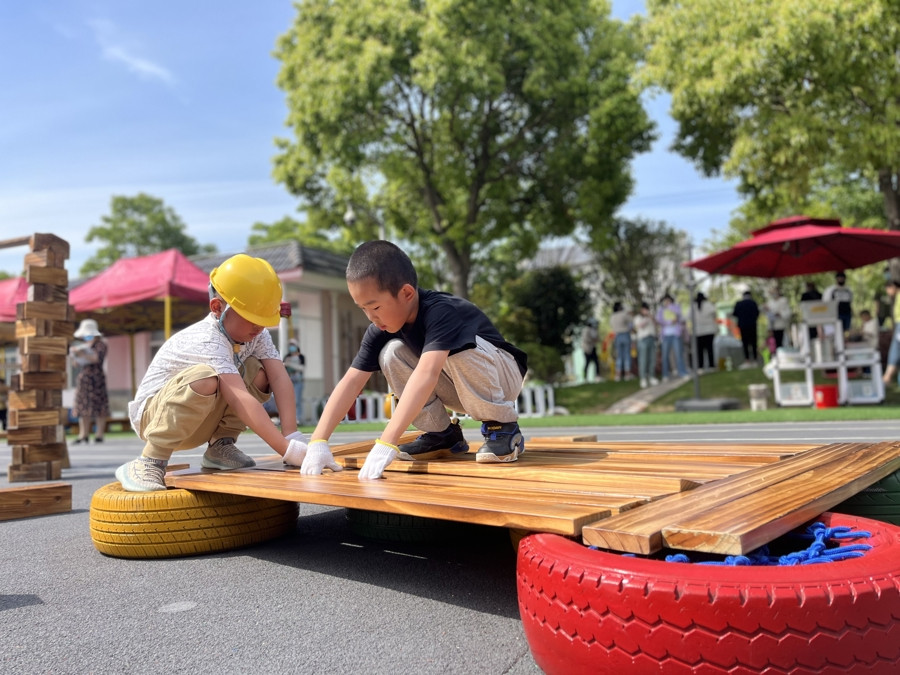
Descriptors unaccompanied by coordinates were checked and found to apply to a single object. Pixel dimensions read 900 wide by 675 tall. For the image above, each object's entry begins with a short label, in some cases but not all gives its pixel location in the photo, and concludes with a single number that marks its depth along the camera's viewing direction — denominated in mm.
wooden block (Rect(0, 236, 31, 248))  5387
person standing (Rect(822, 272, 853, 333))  13117
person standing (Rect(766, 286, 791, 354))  15156
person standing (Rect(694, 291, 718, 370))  15688
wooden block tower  5379
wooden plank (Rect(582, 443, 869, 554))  1479
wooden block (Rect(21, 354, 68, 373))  5375
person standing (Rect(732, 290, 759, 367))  15438
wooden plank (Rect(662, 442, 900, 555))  1429
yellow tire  2738
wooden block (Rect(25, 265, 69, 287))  5355
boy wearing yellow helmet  2920
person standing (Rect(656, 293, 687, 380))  15125
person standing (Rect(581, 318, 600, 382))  18906
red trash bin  10914
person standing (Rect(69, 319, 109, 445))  11164
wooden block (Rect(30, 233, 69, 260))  5402
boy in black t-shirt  2682
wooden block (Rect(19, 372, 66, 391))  5398
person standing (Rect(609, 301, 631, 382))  16219
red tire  1256
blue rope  1655
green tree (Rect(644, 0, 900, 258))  11383
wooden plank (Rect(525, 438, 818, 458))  3043
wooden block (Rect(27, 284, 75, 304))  5383
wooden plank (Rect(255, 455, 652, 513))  1885
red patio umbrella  10383
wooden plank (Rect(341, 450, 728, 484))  2371
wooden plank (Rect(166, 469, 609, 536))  1673
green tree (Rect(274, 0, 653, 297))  14742
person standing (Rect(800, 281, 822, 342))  12506
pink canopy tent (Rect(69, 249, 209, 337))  14000
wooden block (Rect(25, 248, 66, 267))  5391
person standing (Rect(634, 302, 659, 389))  14797
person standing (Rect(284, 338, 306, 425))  12422
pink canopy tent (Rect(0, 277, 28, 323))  13562
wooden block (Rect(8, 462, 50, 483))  5637
